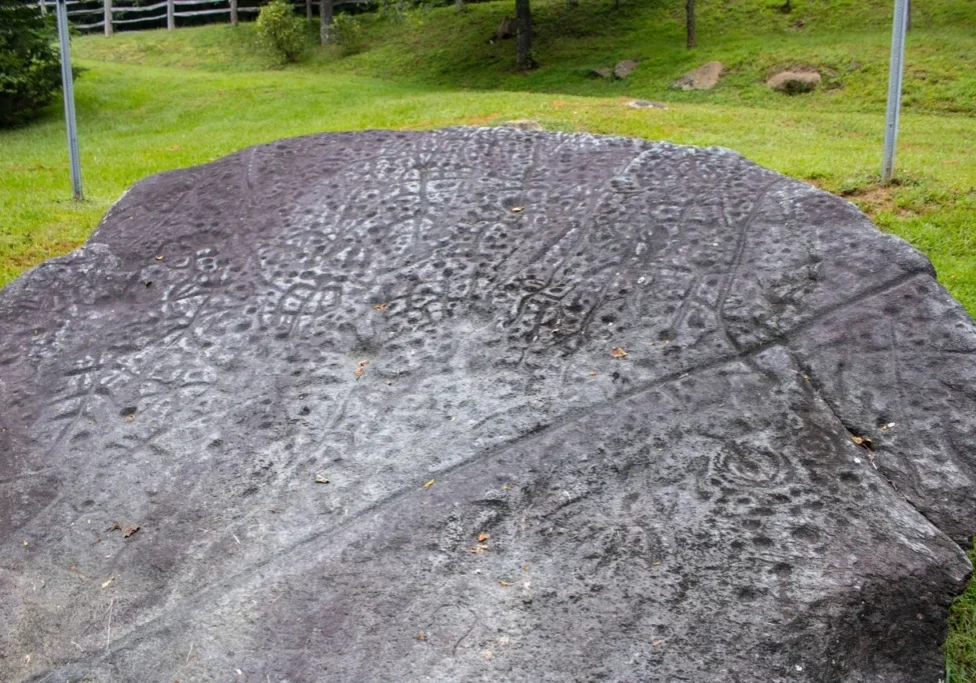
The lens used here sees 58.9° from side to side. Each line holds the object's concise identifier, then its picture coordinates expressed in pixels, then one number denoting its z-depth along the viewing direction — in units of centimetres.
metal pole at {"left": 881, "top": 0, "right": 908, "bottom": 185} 566
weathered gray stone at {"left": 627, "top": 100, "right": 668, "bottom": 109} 1200
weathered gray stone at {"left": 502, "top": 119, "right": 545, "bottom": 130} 865
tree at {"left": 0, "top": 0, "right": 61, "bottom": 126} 1356
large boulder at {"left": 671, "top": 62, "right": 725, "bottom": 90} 1534
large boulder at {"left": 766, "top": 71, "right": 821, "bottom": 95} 1415
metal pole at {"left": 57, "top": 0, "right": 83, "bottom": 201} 695
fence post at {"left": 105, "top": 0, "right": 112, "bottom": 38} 2764
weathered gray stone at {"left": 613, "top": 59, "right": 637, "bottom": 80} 1705
